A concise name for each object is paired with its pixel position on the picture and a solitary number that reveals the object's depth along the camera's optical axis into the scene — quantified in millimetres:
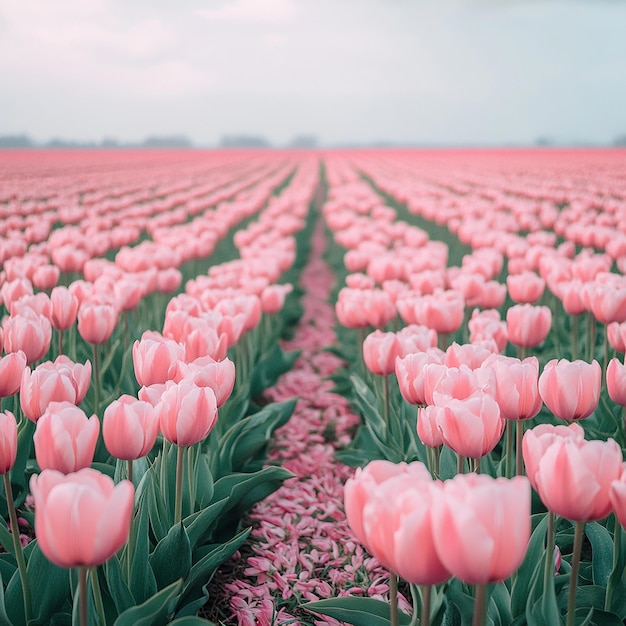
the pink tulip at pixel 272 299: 3349
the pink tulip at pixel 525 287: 3146
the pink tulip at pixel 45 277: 3293
